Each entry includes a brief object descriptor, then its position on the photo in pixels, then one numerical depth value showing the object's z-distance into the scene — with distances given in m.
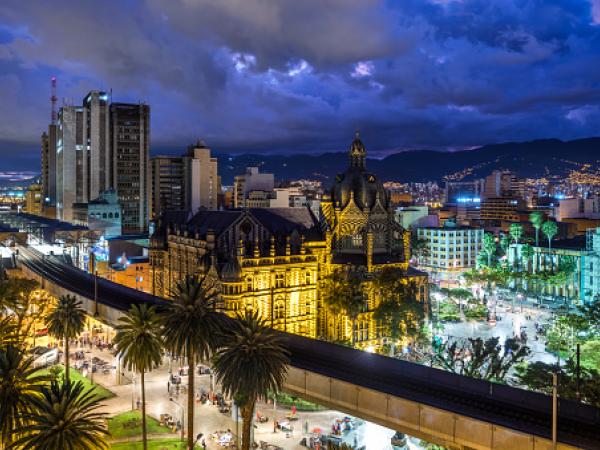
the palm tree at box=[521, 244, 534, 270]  189.88
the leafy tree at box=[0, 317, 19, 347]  60.91
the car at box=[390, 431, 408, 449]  71.56
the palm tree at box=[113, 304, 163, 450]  60.47
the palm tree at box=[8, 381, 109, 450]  39.09
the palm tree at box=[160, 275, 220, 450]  57.78
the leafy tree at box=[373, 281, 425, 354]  98.94
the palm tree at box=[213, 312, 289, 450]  51.97
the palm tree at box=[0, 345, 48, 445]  43.53
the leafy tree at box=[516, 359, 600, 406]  61.73
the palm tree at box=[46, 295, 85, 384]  76.31
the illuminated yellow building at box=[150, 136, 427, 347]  103.88
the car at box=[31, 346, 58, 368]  97.01
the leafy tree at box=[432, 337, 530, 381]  73.96
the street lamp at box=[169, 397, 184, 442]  72.01
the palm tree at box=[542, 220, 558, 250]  191.75
